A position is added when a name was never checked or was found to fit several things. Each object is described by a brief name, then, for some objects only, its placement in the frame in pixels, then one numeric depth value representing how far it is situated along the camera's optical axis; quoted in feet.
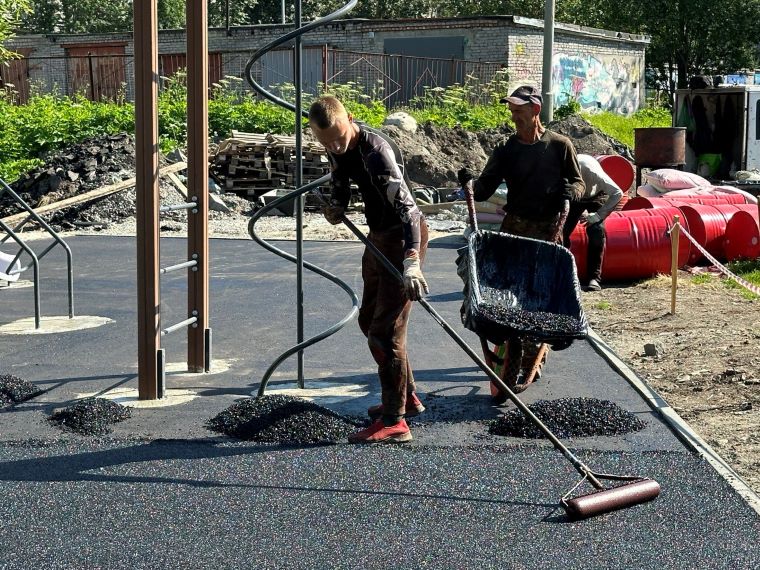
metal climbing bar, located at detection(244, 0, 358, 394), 21.34
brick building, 104.17
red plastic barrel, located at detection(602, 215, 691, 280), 38.50
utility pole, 73.41
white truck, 62.23
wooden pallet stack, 66.23
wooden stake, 31.73
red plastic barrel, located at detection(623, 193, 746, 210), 43.83
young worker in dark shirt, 17.93
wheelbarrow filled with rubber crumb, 18.89
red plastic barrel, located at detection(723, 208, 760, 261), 42.01
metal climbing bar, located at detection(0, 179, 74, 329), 29.45
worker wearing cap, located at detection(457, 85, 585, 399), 22.56
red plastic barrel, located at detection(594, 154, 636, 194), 55.72
